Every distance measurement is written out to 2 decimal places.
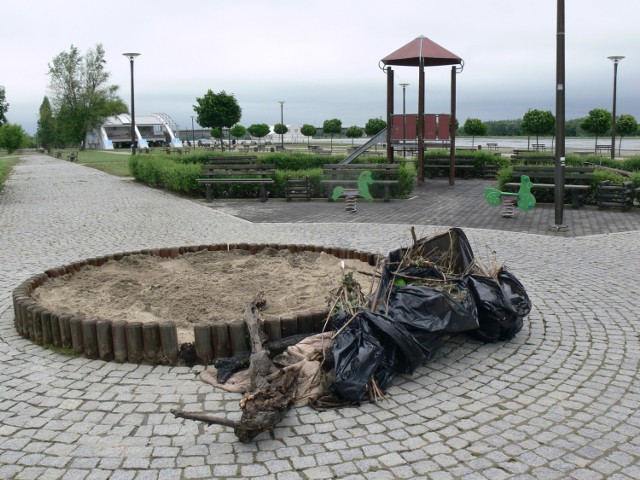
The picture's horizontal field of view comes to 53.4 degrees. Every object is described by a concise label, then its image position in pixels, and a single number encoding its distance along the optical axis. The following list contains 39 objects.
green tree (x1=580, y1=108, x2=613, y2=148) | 37.62
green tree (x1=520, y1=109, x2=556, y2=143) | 39.56
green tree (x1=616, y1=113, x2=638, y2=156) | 39.81
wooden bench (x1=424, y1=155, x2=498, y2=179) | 24.69
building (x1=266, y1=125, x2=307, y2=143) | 93.19
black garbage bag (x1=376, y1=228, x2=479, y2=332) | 4.66
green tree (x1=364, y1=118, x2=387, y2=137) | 48.90
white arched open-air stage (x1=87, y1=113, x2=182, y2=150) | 106.56
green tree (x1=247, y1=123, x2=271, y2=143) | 68.12
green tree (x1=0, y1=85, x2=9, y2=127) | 54.88
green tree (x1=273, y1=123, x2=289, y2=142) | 64.36
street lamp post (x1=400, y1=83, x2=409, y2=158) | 21.60
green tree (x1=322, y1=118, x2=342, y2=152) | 63.78
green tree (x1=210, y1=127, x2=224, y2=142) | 66.54
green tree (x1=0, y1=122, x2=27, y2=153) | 74.50
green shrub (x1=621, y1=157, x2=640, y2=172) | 22.13
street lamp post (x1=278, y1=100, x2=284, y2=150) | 62.06
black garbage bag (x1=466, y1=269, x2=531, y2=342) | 5.13
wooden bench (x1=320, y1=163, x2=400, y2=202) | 17.01
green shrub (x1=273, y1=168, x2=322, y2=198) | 17.89
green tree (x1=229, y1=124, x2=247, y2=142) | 72.25
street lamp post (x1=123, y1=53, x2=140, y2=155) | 29.17
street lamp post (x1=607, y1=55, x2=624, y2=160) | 31.33
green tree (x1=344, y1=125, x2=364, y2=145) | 62.06
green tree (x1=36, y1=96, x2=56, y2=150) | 93.69
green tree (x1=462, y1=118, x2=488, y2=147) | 46.08
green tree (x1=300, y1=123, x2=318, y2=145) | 65.75
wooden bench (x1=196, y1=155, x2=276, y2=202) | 17.72
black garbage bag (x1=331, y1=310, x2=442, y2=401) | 4.17
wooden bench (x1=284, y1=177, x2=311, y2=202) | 17.53
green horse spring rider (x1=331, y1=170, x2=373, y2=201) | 16.69
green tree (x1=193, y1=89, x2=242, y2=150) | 46.59
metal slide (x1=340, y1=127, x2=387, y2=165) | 22.69
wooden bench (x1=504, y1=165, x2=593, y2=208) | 14.85
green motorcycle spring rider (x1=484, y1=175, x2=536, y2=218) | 13.72
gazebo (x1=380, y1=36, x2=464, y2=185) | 21.28
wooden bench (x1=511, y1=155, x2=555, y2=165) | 19.74
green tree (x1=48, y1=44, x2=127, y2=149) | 82.75
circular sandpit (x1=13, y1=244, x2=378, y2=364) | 4.82
